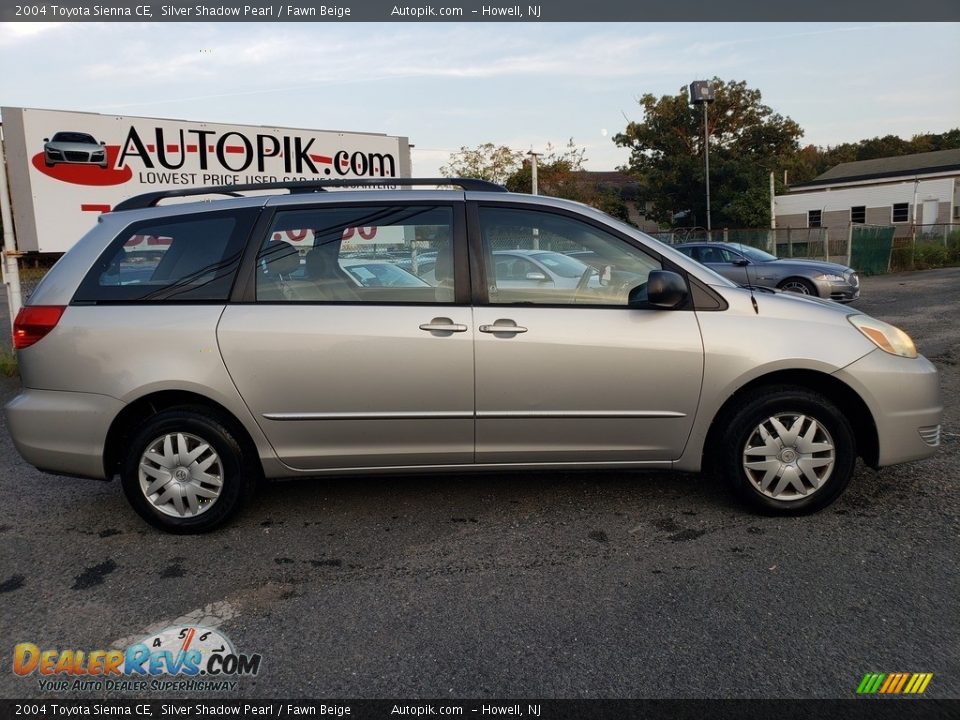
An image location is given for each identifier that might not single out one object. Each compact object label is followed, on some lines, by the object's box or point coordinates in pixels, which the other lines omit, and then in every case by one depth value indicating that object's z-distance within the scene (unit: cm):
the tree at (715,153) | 4025
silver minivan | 374
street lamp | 3077
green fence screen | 2403
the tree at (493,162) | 4134
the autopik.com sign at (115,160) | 816
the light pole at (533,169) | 2069
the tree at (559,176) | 4191
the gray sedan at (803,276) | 1369
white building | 3903
